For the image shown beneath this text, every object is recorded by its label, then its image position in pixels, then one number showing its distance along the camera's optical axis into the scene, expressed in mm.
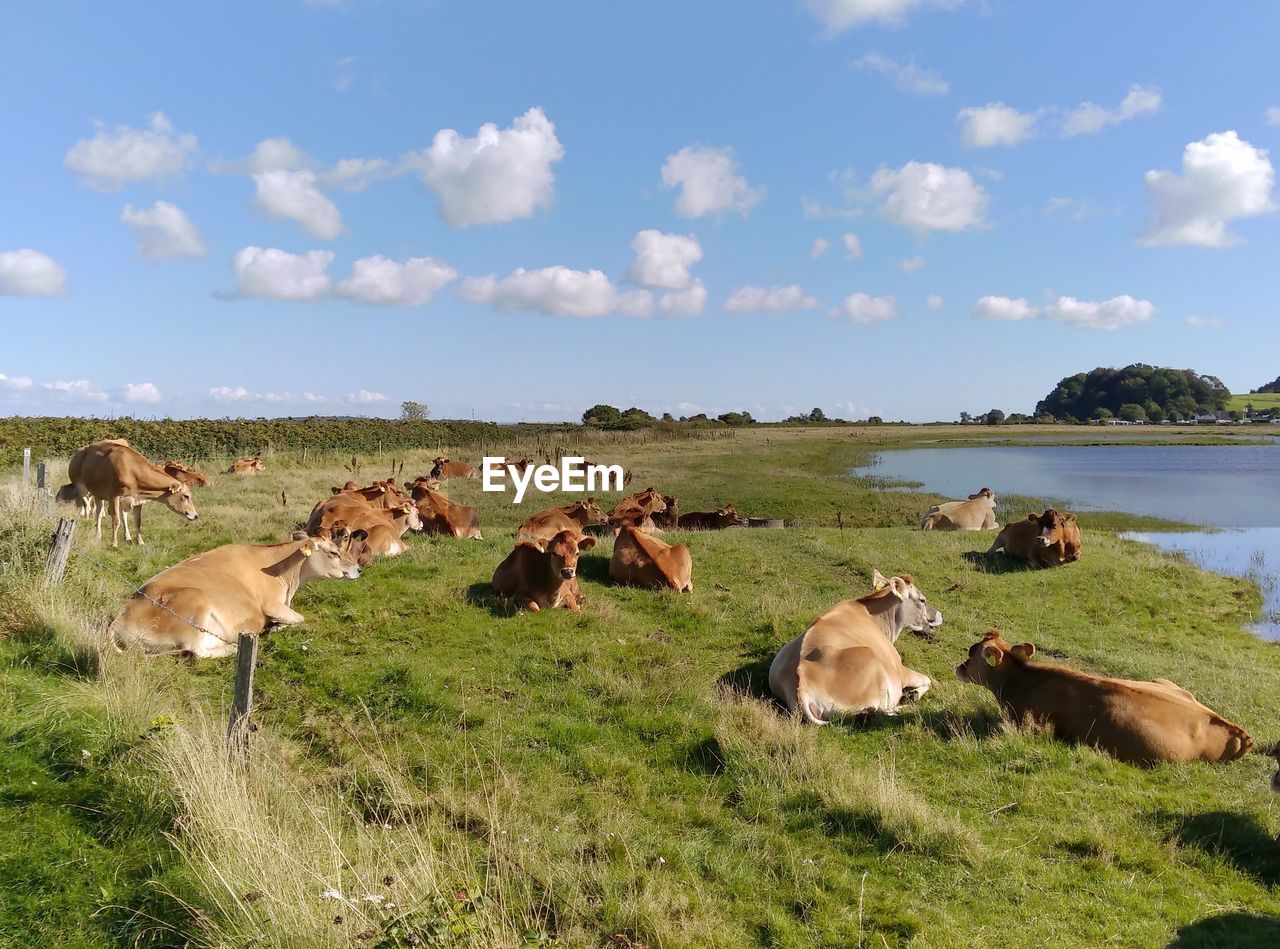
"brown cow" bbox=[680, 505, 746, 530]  19156
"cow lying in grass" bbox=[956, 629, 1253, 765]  7020
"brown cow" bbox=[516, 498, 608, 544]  15250
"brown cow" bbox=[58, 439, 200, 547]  13188
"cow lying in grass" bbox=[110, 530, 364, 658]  8188
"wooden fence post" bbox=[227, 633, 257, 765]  5594
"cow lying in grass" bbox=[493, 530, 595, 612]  10750
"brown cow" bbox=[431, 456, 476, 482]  27164
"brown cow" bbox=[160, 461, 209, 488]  16781
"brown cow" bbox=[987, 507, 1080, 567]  15328
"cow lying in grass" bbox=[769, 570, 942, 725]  7770
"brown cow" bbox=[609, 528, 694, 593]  11977
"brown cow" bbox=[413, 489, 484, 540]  15758
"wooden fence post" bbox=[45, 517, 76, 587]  8906
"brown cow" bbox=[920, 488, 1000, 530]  20484
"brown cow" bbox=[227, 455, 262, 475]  26755
